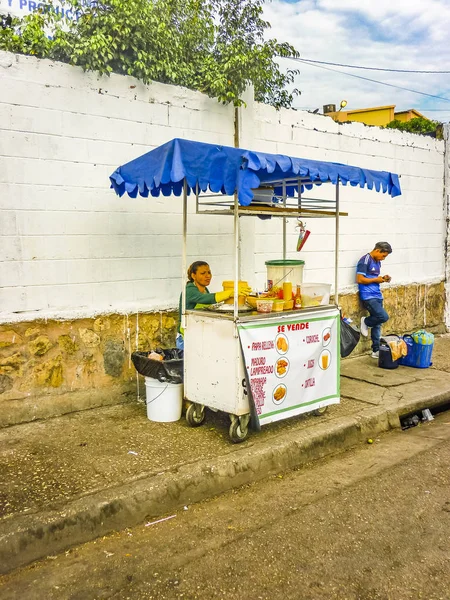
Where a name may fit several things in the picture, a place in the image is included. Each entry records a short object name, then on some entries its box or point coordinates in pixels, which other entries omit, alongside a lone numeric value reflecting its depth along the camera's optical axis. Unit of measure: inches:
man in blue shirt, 307.9
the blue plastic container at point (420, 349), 288.8
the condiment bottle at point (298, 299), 202.2
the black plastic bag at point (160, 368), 197.9
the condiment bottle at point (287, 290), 198.1
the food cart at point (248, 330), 162.9
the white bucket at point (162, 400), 201.5
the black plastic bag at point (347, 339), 242.8
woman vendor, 197.5
